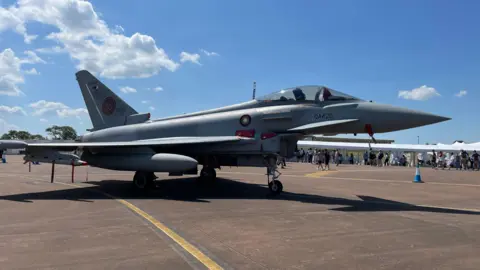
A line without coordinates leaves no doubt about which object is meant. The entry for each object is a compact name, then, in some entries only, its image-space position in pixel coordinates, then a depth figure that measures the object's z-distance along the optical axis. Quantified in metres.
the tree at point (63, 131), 137.38
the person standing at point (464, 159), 29.21
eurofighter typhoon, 10.09
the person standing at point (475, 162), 28.06
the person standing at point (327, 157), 26.39
